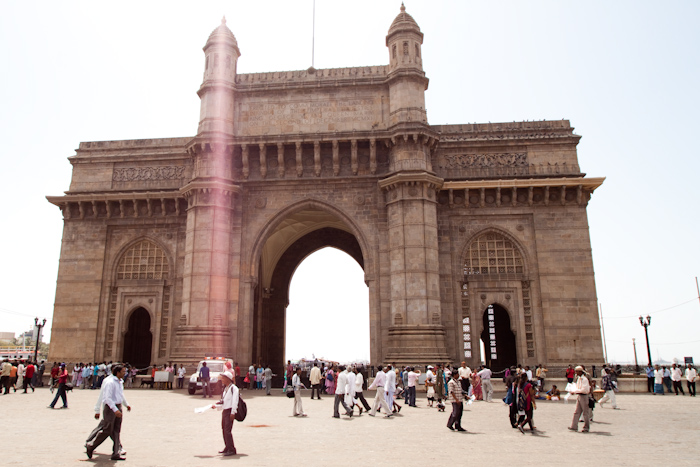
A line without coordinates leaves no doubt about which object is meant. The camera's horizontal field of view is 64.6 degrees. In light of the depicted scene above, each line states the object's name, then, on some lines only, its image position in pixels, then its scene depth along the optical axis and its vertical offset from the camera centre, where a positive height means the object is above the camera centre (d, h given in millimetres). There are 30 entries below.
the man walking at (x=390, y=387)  15180 -578
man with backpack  8703 -651
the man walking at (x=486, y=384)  19750 -677
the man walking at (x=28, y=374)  21016 -222
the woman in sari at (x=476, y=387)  19938 -786
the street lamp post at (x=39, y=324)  37606 +2964
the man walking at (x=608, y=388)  16375 -705
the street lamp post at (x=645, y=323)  34253 +2473
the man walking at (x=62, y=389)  15023 -564
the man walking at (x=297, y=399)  14239 -823
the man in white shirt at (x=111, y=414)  8367 -714
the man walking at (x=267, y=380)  22834 -555
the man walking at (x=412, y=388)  17609 -716
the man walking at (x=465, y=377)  19109 -409
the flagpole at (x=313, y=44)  28986 +16588
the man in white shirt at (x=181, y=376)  22438 -359
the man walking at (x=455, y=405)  11672 -843
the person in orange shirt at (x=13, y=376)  21712 -301
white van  20266 -401
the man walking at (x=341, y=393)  14438 -702
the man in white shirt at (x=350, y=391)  14984 -668
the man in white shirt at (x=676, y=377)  22075 -549
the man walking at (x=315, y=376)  19172 -340
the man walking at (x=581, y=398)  11781 -714
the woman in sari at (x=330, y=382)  22359 -641
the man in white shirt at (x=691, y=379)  22203 -626
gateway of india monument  23828 +6770
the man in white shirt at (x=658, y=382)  22269 -736
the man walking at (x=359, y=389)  15469 -652
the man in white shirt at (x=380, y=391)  14822 -679
